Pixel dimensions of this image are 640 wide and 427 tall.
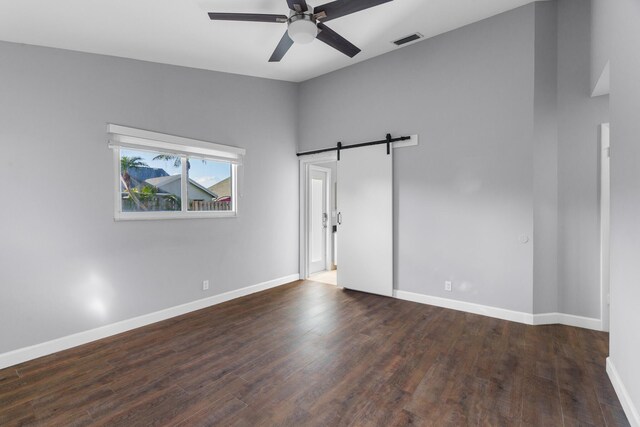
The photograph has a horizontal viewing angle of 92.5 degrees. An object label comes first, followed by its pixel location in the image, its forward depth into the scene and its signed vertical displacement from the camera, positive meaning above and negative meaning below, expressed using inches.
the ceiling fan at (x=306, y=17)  93.4 +61.4
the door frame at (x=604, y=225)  123.6 -7.4
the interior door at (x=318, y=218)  228.5 -7.7
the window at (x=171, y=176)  129.9 +16.2
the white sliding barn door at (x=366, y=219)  171.5 -6.8
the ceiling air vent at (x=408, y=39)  148.9 +84.0
